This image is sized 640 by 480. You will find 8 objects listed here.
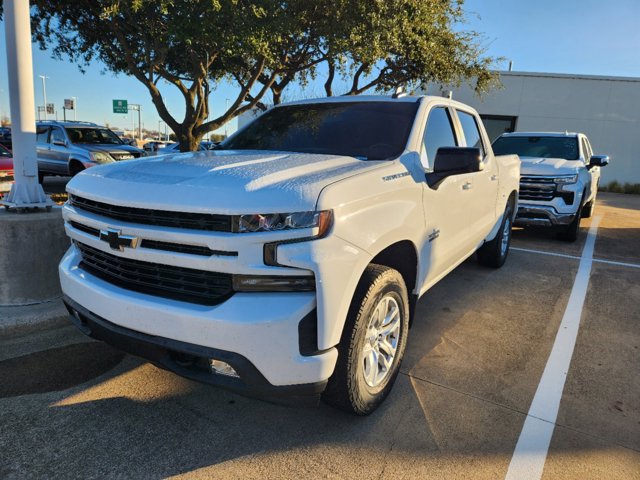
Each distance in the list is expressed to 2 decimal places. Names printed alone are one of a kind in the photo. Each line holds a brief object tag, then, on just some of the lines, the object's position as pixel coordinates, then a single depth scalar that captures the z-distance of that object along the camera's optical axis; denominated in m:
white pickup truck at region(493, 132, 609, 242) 7.68
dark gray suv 12.13
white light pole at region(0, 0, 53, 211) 4.01
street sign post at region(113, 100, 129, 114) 42.62
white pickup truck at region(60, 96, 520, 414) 2.13
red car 10.22
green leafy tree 8.62
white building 21.47
